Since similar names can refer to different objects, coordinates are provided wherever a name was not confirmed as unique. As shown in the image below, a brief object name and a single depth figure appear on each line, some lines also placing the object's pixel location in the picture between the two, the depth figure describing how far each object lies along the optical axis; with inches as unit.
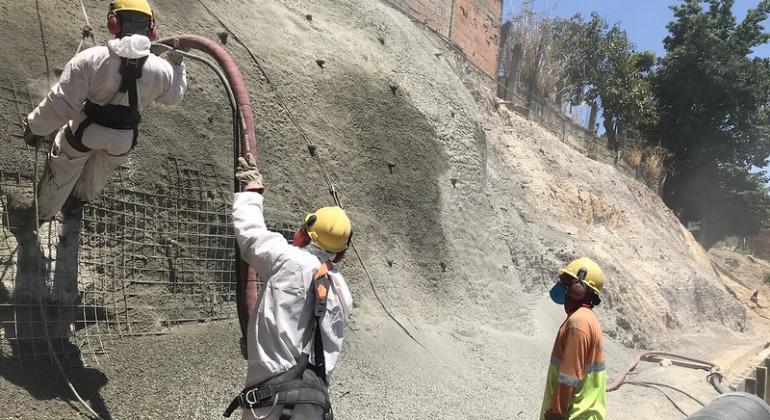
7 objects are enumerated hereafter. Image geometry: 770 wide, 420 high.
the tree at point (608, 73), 1104.2
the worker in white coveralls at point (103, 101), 167.5
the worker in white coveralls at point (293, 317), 126.5
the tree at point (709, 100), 1127.0
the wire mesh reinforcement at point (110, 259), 186.2
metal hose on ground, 363.9
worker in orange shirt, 158.7
